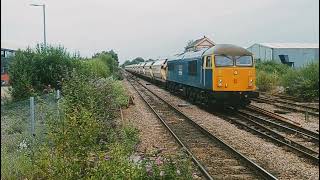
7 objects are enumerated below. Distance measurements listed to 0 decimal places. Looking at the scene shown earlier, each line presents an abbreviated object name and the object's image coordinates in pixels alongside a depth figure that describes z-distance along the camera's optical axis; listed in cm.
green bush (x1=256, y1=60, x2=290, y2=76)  3134
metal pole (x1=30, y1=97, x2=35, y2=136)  860
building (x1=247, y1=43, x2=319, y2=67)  2506
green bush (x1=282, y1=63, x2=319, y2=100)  2434
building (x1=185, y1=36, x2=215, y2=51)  6109
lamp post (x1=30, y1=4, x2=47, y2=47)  2921
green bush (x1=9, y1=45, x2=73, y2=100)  1788
